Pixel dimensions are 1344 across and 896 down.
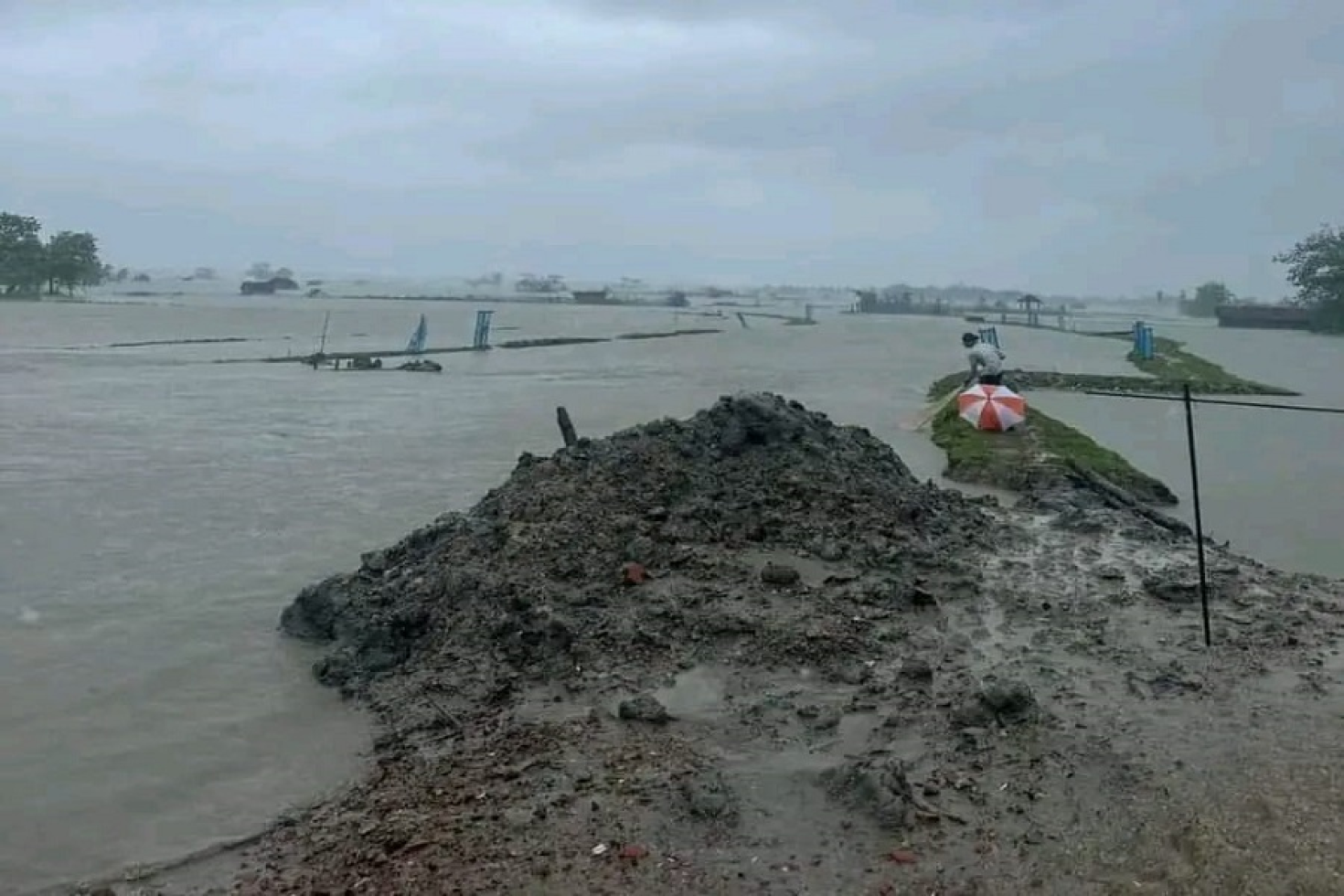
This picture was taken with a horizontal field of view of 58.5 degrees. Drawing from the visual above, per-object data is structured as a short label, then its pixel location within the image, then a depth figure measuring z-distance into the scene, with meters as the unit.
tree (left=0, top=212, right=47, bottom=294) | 88.00
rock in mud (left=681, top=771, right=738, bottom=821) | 5.40
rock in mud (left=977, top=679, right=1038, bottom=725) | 6.39
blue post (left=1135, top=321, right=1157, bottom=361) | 51.25
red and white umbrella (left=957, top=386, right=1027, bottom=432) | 19.25
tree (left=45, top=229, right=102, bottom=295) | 91.75
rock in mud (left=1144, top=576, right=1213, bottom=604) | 8.80
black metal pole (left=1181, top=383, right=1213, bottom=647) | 7.68
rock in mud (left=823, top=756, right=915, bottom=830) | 5.30
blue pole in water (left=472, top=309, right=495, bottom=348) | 52.03
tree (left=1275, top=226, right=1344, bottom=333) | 75.88
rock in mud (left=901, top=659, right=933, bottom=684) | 7.03
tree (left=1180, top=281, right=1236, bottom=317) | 159.88
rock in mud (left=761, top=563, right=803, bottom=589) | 8.53
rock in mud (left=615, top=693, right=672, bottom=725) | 6.55
